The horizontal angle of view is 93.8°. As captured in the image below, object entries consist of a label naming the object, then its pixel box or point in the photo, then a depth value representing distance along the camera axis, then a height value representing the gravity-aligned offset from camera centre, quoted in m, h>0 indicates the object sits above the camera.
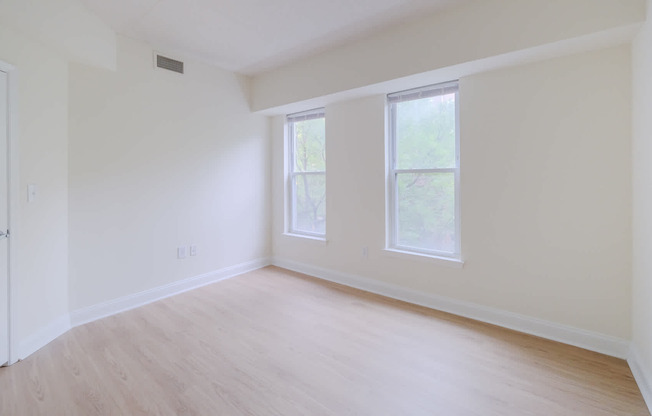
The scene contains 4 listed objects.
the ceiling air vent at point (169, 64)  3.38 +1.62
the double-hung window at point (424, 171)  3.13 +0.37
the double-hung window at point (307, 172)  4.34 +0.50
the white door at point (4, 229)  2.13 -0.15
